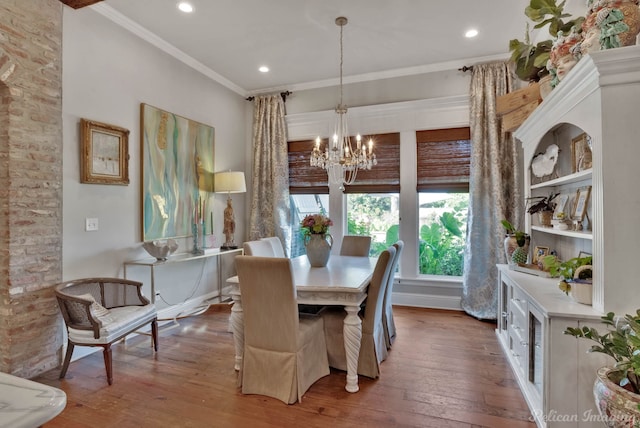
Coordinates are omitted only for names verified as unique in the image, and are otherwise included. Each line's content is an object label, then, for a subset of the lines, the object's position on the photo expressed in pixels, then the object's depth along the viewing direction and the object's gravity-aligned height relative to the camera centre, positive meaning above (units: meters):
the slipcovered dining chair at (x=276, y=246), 3.74 -0.34
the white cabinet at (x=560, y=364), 1.69 -0.79
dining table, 2.33 -0.59
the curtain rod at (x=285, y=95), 4.93 +1.82
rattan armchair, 2.42 -0.77
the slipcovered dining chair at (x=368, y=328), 2.50 -0.87
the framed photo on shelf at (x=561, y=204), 2.65 +0.08
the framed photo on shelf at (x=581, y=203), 2.26 +0.08
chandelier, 3.14 +0.58
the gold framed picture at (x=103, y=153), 2.88 +0.60
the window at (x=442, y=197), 4.20 +0.23
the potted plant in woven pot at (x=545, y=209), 2.74 +0.04
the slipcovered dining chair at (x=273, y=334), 2.13 -0.80
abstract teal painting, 3.52 +0.53
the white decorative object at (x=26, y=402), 0.72 -0.43
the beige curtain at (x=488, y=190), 3.83 +0.29
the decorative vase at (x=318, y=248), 3.09 -0.30
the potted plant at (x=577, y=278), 1.81 -0.37
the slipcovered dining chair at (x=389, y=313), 2.90 -0.91
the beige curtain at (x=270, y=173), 4.89 +0.64
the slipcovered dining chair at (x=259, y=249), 3.21 -0.33
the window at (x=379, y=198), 4.50 +0.25
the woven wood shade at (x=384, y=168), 4.48 +0.65
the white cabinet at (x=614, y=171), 1.62 +0.21
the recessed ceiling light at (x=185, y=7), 2.95 +1.91
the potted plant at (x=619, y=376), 1.25 -0.68
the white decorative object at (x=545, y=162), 2.68 +0.45
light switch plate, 2.91 -0.06
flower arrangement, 3.07 -0.07
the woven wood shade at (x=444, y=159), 4.18 +0.72
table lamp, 4.32 +0.38
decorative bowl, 3.31 -0.32
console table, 3.23 -0.44
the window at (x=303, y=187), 4.90 +0.43
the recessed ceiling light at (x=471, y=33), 3.43 +1.90
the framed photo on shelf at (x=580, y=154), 2.18 +0.42
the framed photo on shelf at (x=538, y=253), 2.80 -0.33
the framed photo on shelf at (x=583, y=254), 2.26 -0.28
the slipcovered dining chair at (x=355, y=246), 3.79 -0.35
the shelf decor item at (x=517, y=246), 2.88 -0.28
